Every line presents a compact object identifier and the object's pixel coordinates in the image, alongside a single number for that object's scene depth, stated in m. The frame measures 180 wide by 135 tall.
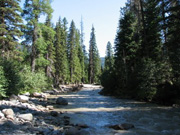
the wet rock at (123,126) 7.30
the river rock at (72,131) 6.03
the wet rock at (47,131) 6.09
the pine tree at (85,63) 60.29
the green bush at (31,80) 18.11
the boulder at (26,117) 7.65
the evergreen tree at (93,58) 60.23
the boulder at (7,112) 7.42
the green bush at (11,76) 12.72
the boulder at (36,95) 18.09
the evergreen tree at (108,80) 23.77
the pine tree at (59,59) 38.84
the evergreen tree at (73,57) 46.59
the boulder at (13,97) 12.35
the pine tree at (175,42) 12.02
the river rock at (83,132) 6.23
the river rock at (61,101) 14.48
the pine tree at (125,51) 22.29
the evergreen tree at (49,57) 32.83
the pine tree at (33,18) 19.94
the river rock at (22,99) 12.89
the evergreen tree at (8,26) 17.62
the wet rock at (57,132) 6.17
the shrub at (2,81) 10.67
